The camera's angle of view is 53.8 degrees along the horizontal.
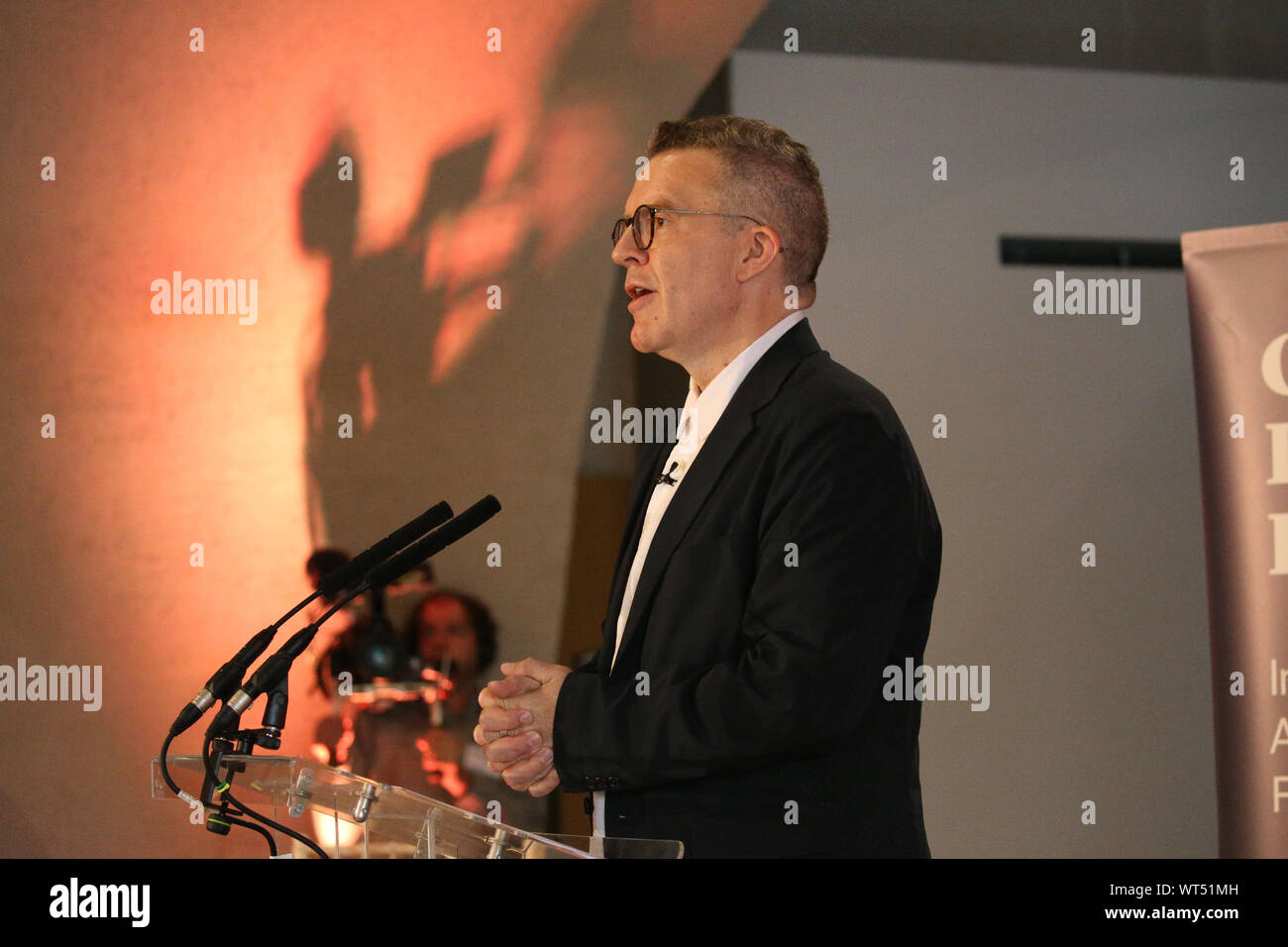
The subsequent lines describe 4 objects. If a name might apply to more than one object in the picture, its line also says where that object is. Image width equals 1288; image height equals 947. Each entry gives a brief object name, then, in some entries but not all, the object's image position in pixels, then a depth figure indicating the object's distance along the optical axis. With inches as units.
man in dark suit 64.7
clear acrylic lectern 54.0
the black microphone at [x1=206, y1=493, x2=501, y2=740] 56.6
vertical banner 109.3
